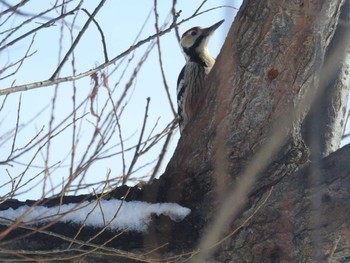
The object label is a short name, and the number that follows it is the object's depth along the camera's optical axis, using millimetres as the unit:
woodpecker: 11070
